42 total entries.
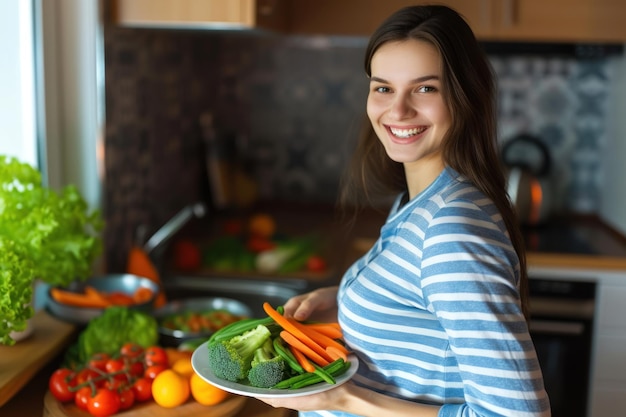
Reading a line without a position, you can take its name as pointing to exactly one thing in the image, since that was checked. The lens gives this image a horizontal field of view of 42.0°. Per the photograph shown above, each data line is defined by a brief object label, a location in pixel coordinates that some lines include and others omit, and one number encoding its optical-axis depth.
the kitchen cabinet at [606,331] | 2.73
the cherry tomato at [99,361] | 1.64
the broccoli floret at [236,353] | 1.34
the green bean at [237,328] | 1.43
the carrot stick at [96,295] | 1.98
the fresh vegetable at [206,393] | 1.55
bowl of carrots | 1.89
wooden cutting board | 1.52
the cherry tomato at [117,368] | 1.59
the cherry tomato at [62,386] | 1.56
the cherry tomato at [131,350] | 1.71
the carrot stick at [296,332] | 1.38
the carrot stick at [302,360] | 1.34
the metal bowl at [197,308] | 2.03
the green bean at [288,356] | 1.35
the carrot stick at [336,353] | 1.35
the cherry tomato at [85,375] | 1.58
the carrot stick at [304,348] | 1.37
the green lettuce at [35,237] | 1.56
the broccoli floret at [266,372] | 1.32
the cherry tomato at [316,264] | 2.62
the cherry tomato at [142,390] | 1.58
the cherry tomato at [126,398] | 1.54
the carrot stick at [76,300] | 1.95
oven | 2.75
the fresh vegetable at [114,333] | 1.77
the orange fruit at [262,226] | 3.06
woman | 1.14
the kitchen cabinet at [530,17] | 2.88
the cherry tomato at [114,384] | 1.55
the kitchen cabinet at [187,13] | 2.20
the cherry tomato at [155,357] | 1.66
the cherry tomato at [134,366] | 1.63
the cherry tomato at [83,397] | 1.53
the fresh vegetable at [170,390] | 1.55
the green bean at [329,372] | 1.31
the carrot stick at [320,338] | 1.38
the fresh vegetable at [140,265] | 2.34
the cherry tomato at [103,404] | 1.51
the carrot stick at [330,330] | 1.44
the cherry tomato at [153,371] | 1.61
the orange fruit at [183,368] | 1.62
